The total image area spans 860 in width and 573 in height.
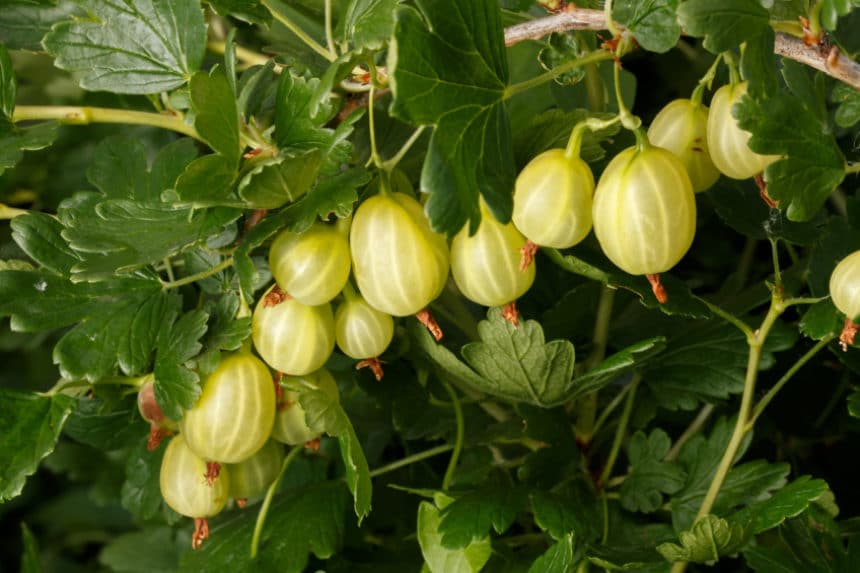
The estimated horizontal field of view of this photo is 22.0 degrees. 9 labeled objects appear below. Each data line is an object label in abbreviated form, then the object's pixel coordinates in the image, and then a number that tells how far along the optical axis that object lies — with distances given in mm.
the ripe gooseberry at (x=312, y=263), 403
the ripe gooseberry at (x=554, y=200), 394
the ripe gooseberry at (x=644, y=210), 389
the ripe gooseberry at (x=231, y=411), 424
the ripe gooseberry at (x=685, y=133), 410
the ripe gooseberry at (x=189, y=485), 440
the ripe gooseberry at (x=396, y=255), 399
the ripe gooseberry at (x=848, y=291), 401
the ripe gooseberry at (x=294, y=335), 416
